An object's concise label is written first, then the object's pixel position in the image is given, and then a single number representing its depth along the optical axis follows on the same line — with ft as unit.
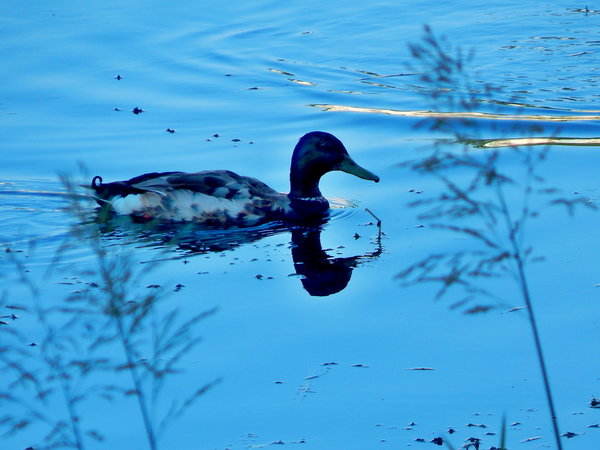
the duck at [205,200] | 62.44
